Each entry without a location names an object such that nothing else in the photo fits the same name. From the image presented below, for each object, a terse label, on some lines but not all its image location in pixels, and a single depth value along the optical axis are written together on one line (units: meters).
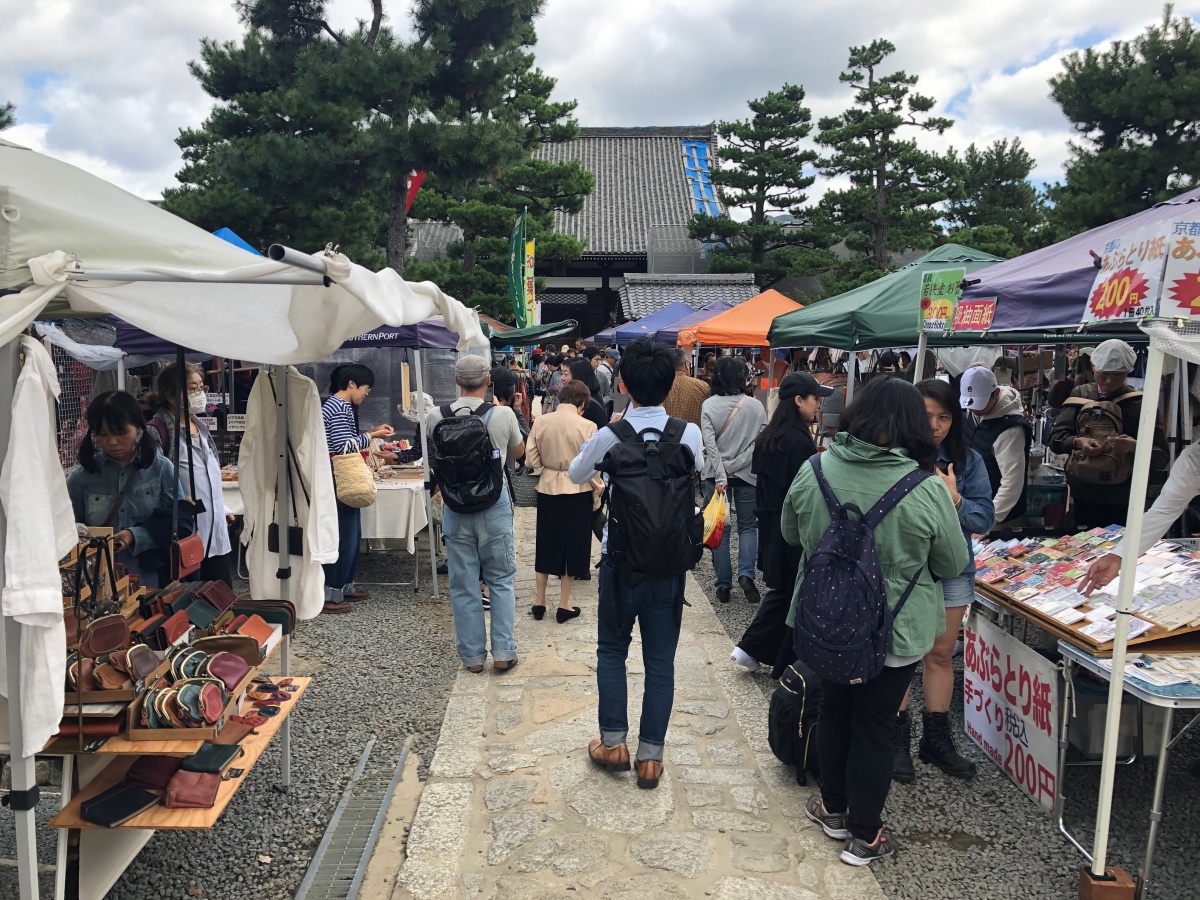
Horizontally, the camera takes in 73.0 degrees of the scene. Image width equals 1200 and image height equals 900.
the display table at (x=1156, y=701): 2.51
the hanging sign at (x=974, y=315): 3.72
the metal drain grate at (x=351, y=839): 2.73
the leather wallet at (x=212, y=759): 2.38
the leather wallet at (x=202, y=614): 2.93
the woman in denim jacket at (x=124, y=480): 3.35
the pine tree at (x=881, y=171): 16.89
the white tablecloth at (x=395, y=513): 6.14
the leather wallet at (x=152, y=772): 2.37
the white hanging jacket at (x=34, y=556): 1.94
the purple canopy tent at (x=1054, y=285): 3.36
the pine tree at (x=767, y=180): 19.48
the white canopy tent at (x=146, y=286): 1.94
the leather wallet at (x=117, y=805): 2.20
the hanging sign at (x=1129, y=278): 2.31
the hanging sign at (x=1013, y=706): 3.08
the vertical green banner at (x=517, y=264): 13.09
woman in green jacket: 2.61
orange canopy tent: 10.56
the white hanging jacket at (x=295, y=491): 3.30
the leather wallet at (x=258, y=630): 3.04
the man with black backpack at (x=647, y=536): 3.02
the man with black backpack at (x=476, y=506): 4.21
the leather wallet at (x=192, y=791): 2.32
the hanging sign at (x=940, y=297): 4.03
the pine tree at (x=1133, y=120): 11.05
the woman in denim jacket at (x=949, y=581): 3.23
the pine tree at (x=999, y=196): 17.93
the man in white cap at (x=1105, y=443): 4.24
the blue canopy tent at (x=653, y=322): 15.28
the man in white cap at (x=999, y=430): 4.21
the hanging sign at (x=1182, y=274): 2.24
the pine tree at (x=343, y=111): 9.82
